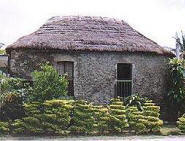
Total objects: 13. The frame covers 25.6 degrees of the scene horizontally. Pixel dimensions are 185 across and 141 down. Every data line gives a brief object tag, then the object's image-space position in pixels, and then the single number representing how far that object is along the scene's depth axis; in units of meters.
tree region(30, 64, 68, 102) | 17.19
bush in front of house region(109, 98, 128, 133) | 17.19
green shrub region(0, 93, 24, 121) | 17.23
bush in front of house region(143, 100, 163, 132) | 17.61
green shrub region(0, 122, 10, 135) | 16.29
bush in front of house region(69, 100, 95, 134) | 16.88
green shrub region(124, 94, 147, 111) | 19.62
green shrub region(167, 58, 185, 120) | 21.25
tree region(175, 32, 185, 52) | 37.52
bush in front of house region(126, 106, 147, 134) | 17.42
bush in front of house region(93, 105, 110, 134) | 17.12
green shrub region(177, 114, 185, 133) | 17.90
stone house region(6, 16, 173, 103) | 20.34
